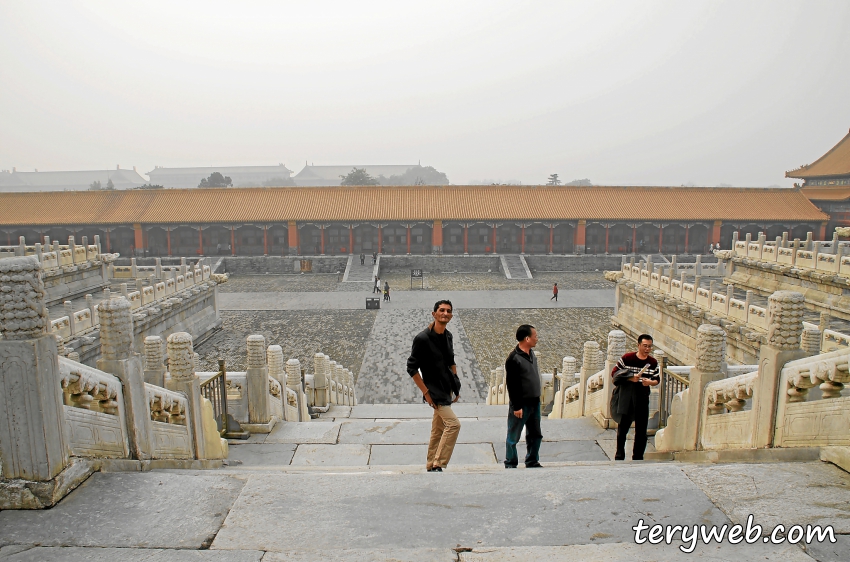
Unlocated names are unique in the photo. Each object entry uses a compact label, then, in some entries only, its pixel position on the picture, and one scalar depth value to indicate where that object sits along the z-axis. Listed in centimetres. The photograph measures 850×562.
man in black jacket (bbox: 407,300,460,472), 475
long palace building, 3647
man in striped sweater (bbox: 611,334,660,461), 565
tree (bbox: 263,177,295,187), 12675
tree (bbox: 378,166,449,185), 13440
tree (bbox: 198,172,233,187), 7588
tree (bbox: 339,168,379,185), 7794
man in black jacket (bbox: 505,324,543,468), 504
